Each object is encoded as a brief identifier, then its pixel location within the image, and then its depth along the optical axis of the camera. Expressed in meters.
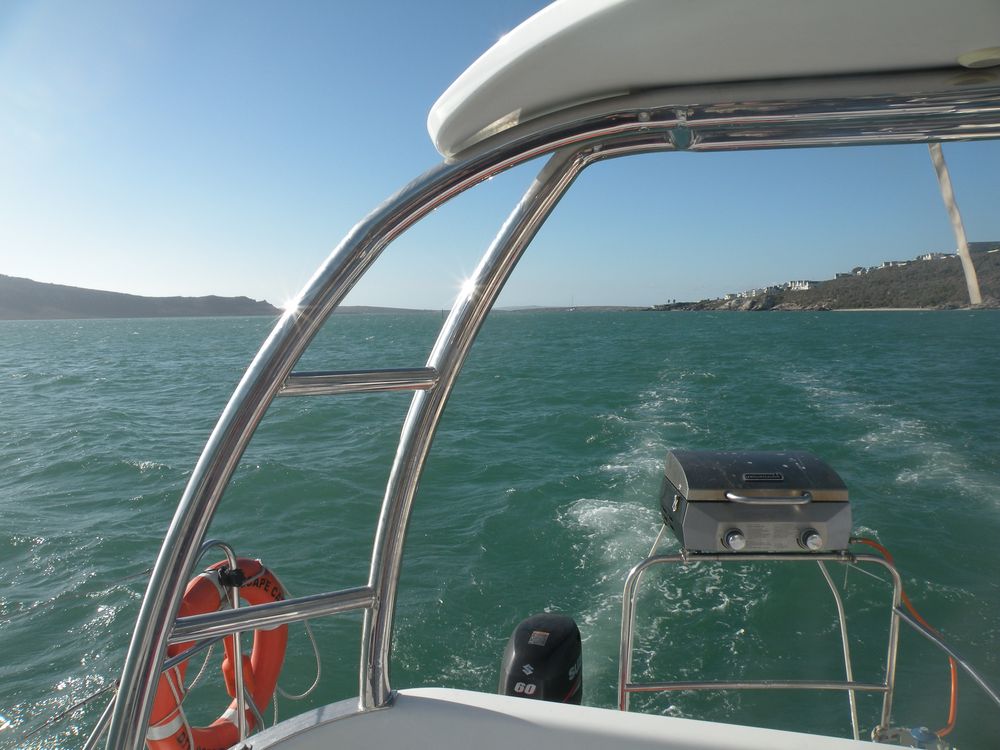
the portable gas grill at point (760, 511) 1.28
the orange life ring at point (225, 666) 1.51
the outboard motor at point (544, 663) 1.64
